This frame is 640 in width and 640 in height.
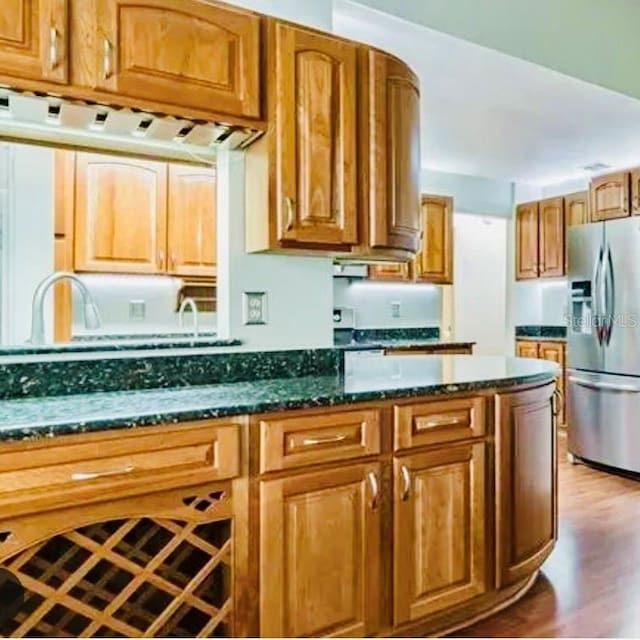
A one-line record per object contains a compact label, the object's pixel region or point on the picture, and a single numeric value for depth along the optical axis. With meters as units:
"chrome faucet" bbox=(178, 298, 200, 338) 3.09
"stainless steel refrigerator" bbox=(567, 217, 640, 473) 4.16
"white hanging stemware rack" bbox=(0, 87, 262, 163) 1.94
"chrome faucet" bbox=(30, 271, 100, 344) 2.21
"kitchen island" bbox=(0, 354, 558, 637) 1.53
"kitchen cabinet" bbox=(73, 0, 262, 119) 1.85
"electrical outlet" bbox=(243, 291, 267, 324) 2.46
